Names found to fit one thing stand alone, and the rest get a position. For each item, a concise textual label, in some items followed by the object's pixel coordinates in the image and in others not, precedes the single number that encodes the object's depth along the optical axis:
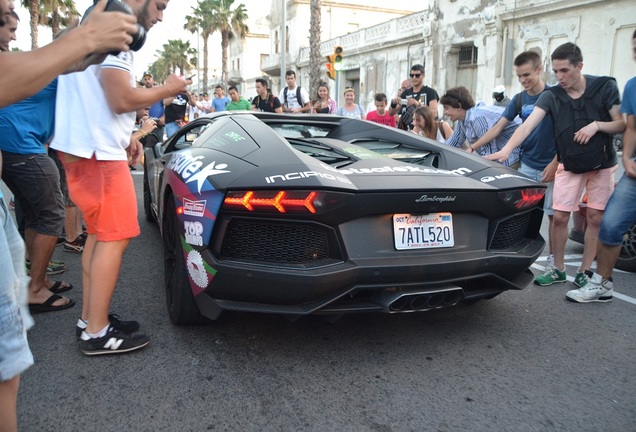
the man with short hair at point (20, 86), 1.31
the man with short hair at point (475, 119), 4.78
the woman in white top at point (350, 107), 9.66
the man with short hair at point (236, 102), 10.92
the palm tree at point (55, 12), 28.19
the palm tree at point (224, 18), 49.12
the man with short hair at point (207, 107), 14.51
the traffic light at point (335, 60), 12.96
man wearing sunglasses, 7.52
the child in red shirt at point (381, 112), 8.89
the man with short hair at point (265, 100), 10.02
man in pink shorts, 3.78
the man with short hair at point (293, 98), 10.27
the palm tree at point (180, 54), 66.88
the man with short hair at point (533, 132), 4.44
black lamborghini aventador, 2.39
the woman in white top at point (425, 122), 5.53
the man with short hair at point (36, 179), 3.23
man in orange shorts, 2.50
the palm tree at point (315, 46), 21.94
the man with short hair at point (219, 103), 13.27
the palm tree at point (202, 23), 49.72
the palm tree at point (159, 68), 74.43
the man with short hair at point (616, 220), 3.52
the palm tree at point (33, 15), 27.19
